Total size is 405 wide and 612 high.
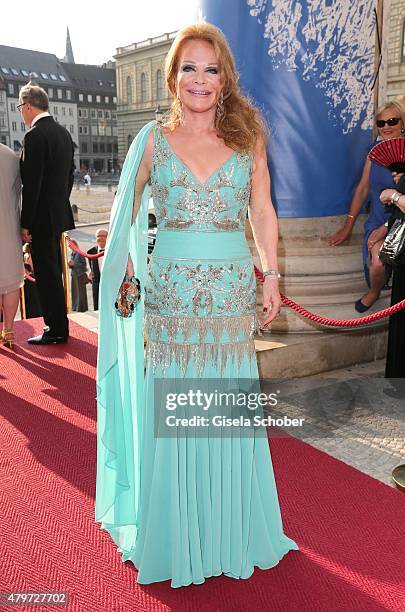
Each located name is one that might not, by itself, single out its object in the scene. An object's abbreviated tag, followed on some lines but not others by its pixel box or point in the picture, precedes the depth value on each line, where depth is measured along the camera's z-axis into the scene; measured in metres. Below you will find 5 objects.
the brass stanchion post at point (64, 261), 6.70
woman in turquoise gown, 2.19
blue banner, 4.38
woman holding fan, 4.74
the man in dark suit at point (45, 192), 4.95
